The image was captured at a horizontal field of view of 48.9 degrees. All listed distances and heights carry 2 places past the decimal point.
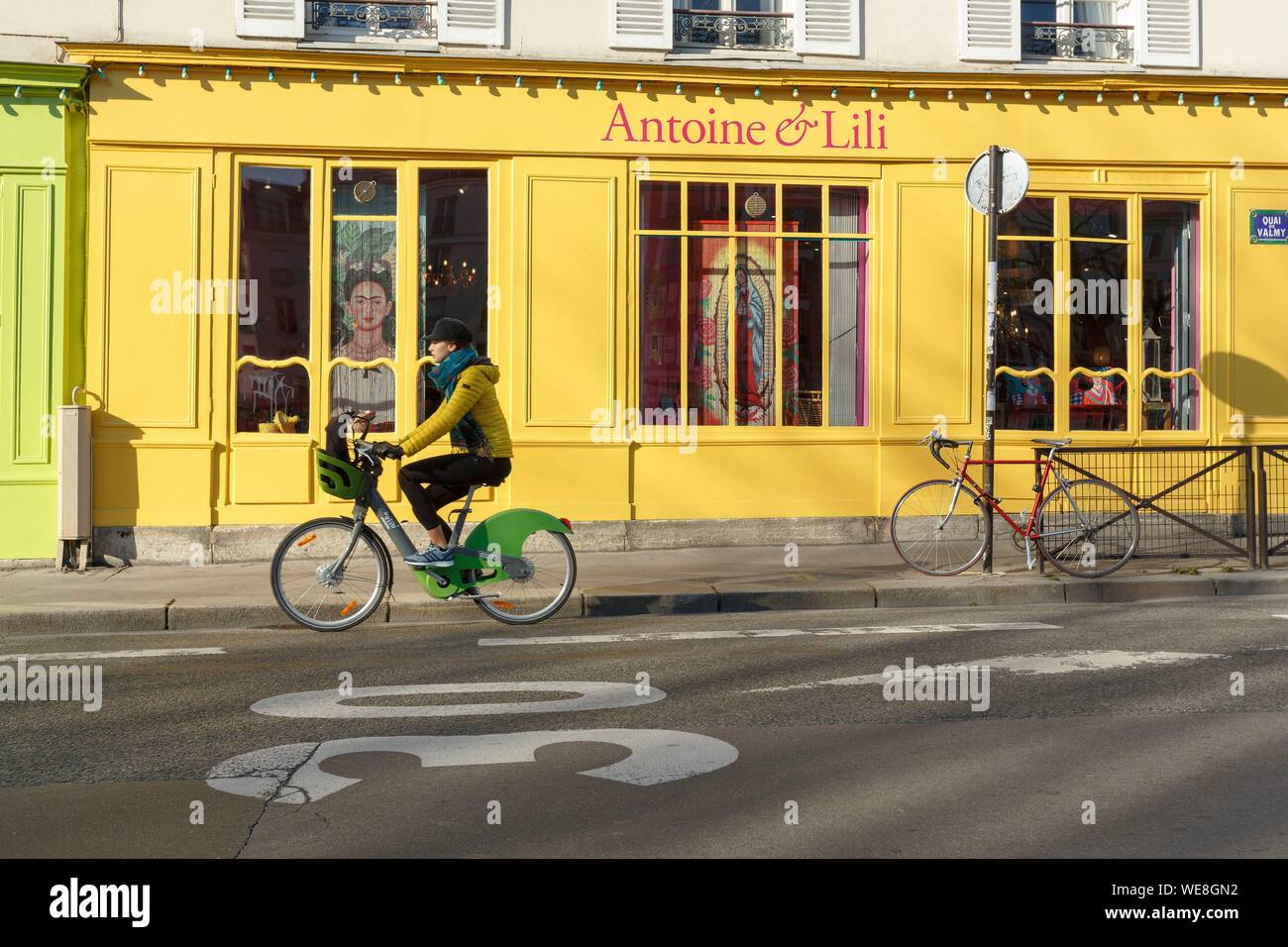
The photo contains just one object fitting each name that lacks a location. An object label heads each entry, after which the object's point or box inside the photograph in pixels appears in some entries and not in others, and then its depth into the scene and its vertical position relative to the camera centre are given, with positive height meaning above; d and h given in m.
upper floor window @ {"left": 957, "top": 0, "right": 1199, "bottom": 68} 13.89 +4.52
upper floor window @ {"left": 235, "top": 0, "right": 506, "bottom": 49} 13.18 +4.30
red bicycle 11.16 -0.34
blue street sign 14.22 +2.59
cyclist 8.95 +0.29
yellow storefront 12.90 +2.04
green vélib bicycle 8.96 -0.52
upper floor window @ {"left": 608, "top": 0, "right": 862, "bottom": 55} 13.68 +4.43
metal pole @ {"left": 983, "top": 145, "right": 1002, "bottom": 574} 11.10 +1.31
